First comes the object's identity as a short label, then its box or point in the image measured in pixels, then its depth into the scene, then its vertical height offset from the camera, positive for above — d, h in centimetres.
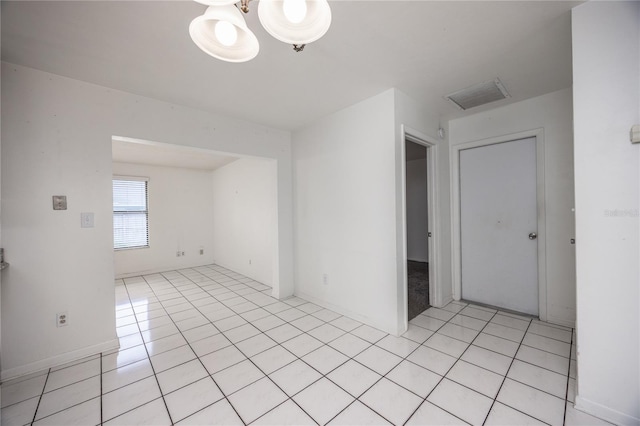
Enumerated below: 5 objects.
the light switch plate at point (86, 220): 232 -3
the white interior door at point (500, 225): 296 -20
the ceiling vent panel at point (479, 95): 254 +125
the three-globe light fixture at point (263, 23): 106 +84
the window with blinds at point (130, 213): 528 +7
